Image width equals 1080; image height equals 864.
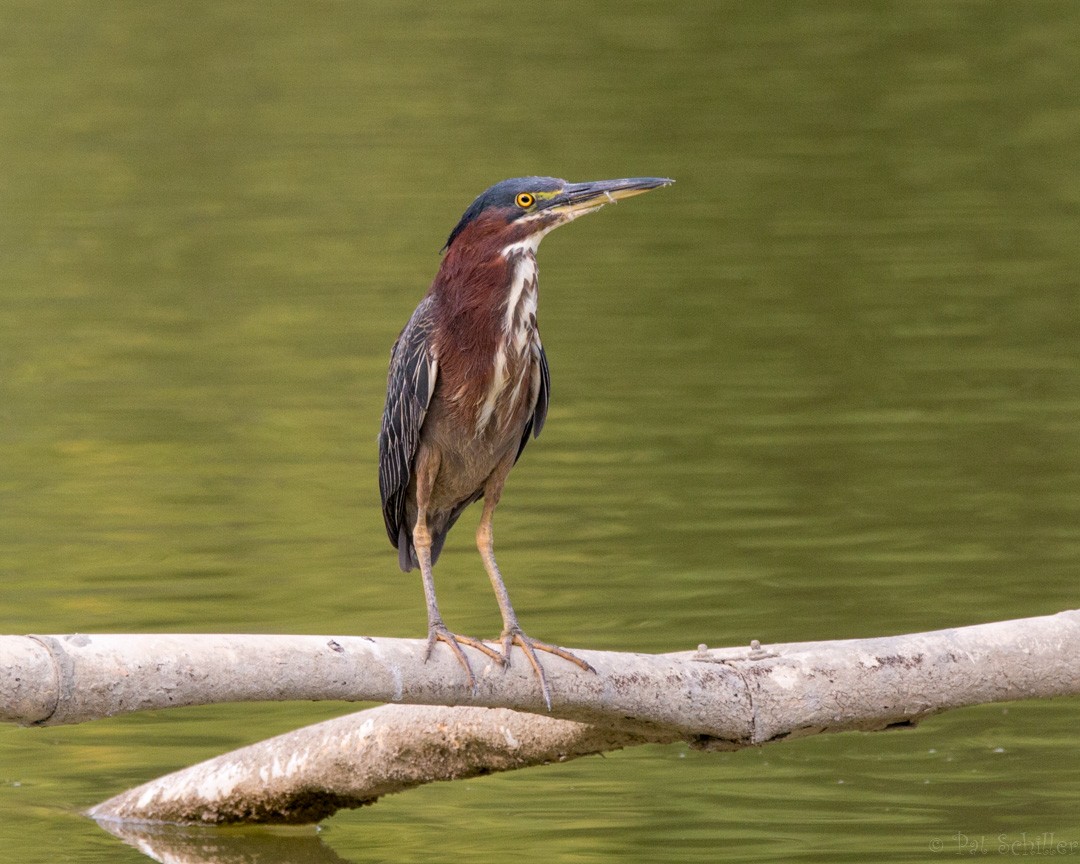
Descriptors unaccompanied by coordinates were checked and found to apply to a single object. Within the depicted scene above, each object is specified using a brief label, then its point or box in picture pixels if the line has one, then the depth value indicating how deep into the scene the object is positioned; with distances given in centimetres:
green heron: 1028
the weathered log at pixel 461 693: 820
